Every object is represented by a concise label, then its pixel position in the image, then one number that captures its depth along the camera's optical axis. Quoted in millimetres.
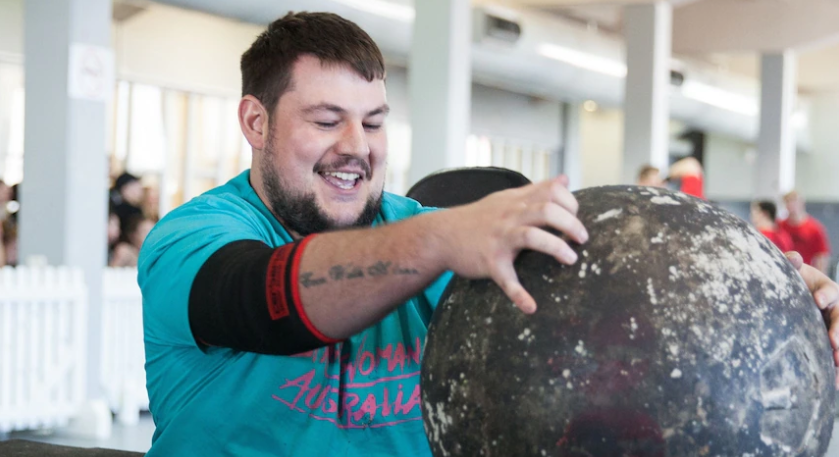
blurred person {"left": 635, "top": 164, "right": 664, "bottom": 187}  8969
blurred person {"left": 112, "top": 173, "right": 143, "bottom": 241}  8250
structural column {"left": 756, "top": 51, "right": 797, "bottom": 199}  17781
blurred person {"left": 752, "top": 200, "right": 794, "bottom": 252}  10953
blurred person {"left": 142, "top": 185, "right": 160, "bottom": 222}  8578
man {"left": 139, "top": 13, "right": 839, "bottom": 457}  1341
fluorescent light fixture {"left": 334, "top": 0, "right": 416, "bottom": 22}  9829
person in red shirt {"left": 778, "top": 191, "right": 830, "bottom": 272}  12078
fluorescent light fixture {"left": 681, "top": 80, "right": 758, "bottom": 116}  17562
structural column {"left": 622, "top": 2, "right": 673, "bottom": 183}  12672
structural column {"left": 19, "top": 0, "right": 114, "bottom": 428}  6516
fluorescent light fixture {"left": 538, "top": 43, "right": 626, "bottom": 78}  13297
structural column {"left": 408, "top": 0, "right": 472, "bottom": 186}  9250
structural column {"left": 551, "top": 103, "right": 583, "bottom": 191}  20180
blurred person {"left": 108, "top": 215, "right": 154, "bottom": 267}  8039
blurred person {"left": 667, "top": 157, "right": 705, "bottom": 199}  8523
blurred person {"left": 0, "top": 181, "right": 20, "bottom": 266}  7941
